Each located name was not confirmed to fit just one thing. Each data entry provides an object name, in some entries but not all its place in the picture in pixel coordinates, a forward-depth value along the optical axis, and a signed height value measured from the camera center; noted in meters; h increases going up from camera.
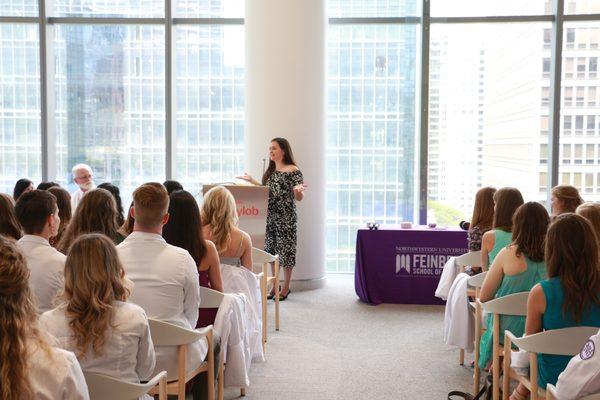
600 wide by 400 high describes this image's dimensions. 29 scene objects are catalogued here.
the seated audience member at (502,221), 4.60 -0.47
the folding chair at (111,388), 2.44 -0.84
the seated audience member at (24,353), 1.86 -0.57
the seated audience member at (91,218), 3.98 -0.39
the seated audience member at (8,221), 3.63 -0.37
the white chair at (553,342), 2.96 -0.82
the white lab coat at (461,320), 4.79 -1.17
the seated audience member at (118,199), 4.97 -0.37
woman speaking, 7.19 -0.53
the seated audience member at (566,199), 5.08 -0.34
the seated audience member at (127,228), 4.37 -0.50
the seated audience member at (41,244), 3.27 -0.45
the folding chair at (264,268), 5.34 -0.93
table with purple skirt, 7.07 -1.12
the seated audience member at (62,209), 4.52 -0.39
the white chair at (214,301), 3.90 -0.85
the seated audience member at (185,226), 3.88 -0.43
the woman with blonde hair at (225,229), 4.70 -0.53
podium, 6.16 -0.49
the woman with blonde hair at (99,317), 2.49 -0.62
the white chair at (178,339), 3.11 -0.86
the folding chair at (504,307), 3.65 -0.82
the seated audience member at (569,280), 3.10 -0.57
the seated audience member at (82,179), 7.52 -0.30
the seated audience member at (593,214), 4.06 -0.36
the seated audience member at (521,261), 3.87 -0.62
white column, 7.49 +0.69
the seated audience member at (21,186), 5.82 -0.30
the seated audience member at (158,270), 3.29 -0.57
